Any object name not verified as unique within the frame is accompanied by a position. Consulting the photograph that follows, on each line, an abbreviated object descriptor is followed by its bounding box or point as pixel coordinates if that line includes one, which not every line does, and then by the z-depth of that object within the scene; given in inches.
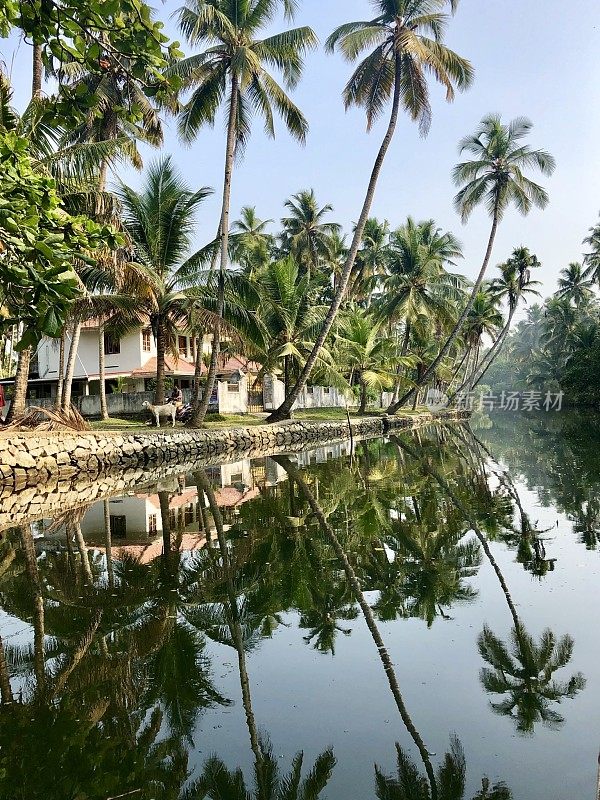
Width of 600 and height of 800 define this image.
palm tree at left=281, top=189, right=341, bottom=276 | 1836.9
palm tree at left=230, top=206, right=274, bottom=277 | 1526.8
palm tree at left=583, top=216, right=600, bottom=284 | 1989.7
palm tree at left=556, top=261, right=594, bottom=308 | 2191.2
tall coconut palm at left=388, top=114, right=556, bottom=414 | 1359.5
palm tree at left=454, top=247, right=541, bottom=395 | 1785.2
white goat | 898.7
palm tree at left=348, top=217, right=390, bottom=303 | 1773.6
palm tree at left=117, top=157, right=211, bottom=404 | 874.1
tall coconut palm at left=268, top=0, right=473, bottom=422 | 898.1
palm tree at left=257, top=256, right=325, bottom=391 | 1081.4
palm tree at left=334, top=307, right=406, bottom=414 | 1303.5
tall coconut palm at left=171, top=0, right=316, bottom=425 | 801.6
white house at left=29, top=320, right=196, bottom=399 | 1228.5
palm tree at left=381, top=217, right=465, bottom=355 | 1395.2
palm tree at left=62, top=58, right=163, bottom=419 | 669.3
